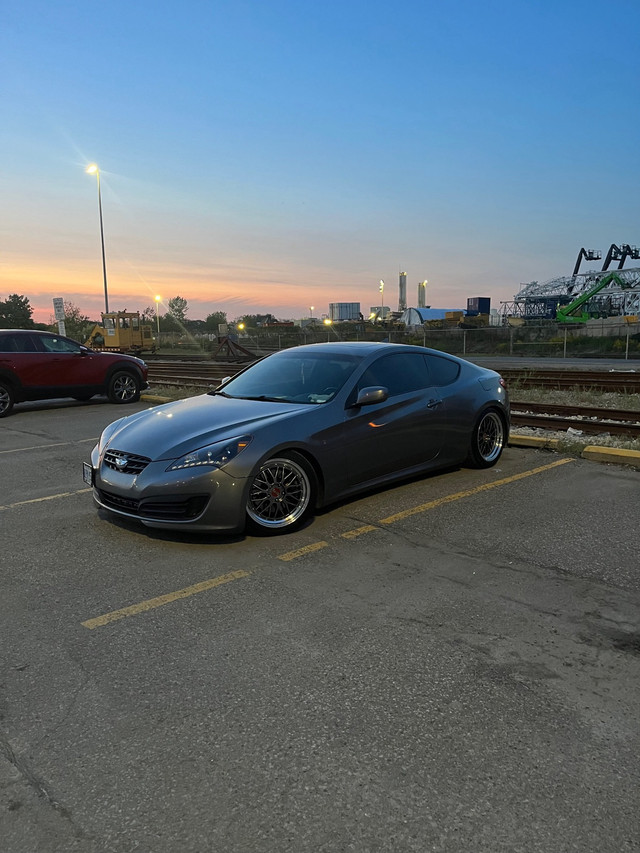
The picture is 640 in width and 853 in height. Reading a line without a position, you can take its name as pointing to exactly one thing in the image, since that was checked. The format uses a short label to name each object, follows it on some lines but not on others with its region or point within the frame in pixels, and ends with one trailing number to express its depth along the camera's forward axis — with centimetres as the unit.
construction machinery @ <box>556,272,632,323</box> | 7075
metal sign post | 2712
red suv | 1231
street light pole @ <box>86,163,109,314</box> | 3528
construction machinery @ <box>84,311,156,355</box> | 3688
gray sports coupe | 454
